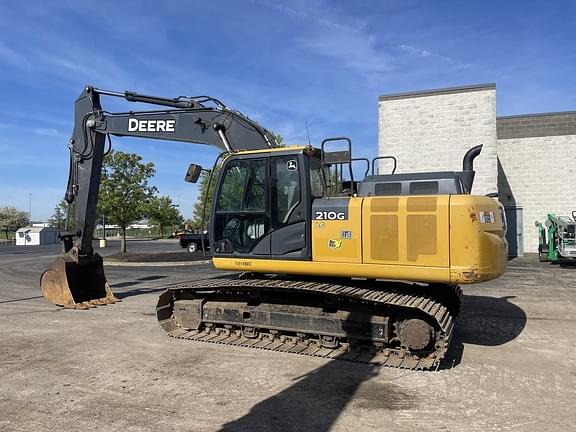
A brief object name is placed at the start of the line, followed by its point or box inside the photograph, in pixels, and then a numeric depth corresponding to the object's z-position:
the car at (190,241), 28.27
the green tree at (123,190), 23.39
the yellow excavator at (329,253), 6.13
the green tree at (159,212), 24.75
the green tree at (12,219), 77.00
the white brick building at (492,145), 20.80
